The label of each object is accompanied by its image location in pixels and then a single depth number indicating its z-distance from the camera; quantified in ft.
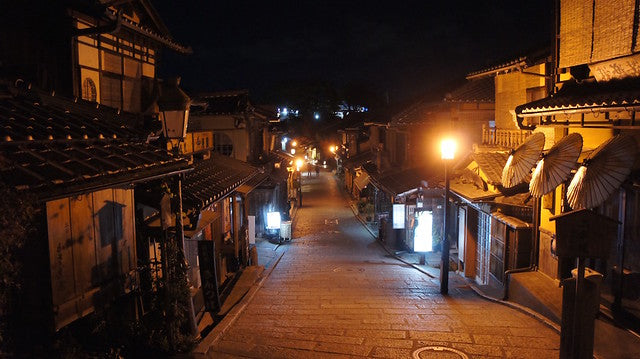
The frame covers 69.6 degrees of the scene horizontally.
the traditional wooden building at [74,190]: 20.99
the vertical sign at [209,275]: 41.34
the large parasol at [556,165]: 33.40
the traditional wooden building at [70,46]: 38.50
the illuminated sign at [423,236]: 77.46
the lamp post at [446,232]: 52.80
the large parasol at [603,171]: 27.45
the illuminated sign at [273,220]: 101.55
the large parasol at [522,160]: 38.37
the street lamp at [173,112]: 32.14
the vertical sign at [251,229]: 82.61
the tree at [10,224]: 16.20
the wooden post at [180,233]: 31.45
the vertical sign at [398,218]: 88.99
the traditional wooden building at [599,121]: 29.01
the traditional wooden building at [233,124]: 106.63
